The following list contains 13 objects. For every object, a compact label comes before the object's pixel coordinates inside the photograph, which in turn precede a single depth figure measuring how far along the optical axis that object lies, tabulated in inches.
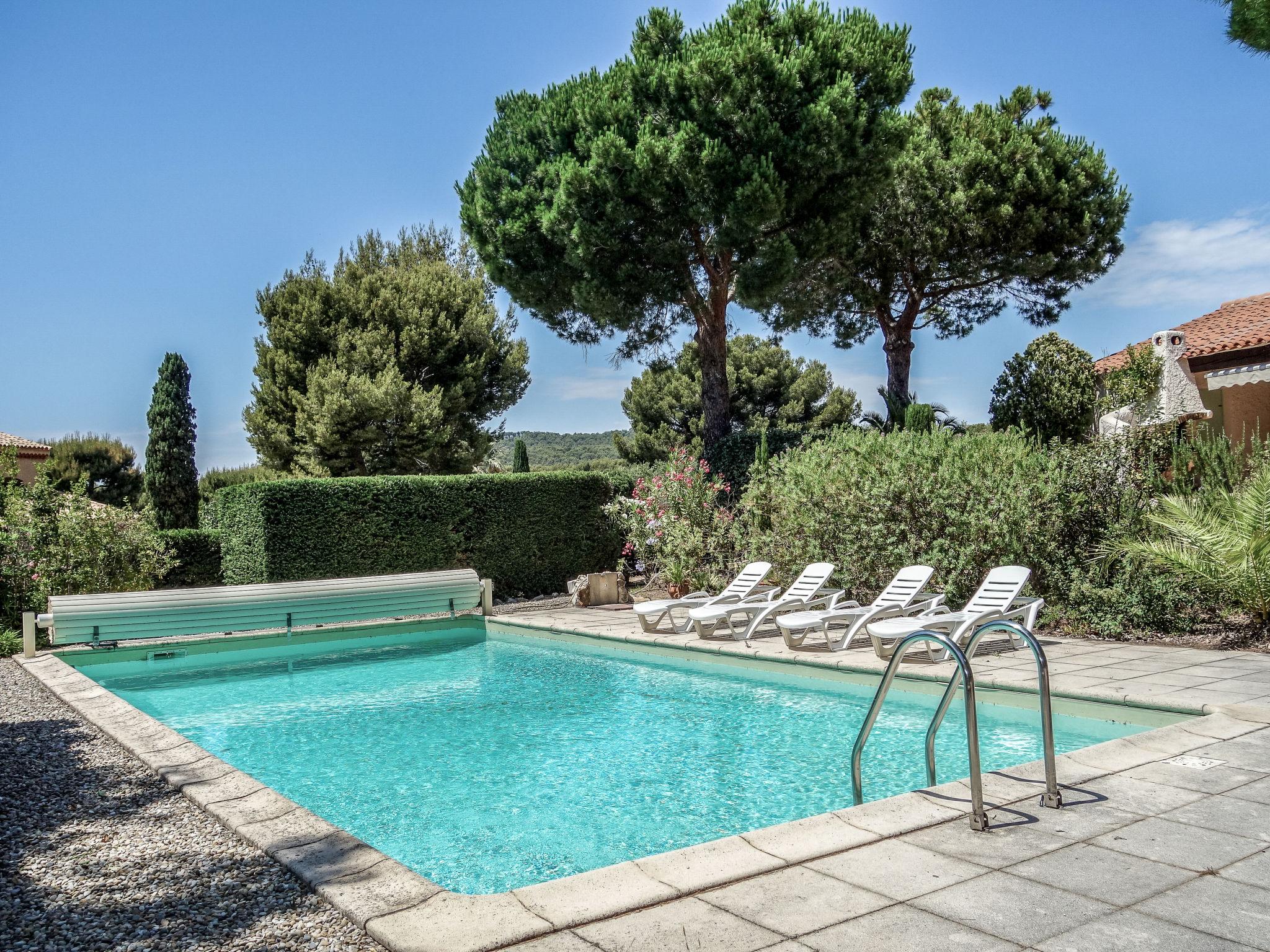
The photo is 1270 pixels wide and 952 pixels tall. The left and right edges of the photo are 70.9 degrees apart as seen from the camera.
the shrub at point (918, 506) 395.5
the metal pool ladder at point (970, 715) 143.6
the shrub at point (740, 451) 641.6
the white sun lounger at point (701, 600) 437.7
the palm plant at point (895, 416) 749.3
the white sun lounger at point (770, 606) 400.8
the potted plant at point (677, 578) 560.1
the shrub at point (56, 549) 481.7
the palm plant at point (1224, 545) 326.3
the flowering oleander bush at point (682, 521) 558.9
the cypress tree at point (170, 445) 727.1
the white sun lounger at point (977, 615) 307.7
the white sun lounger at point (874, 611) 353.1
